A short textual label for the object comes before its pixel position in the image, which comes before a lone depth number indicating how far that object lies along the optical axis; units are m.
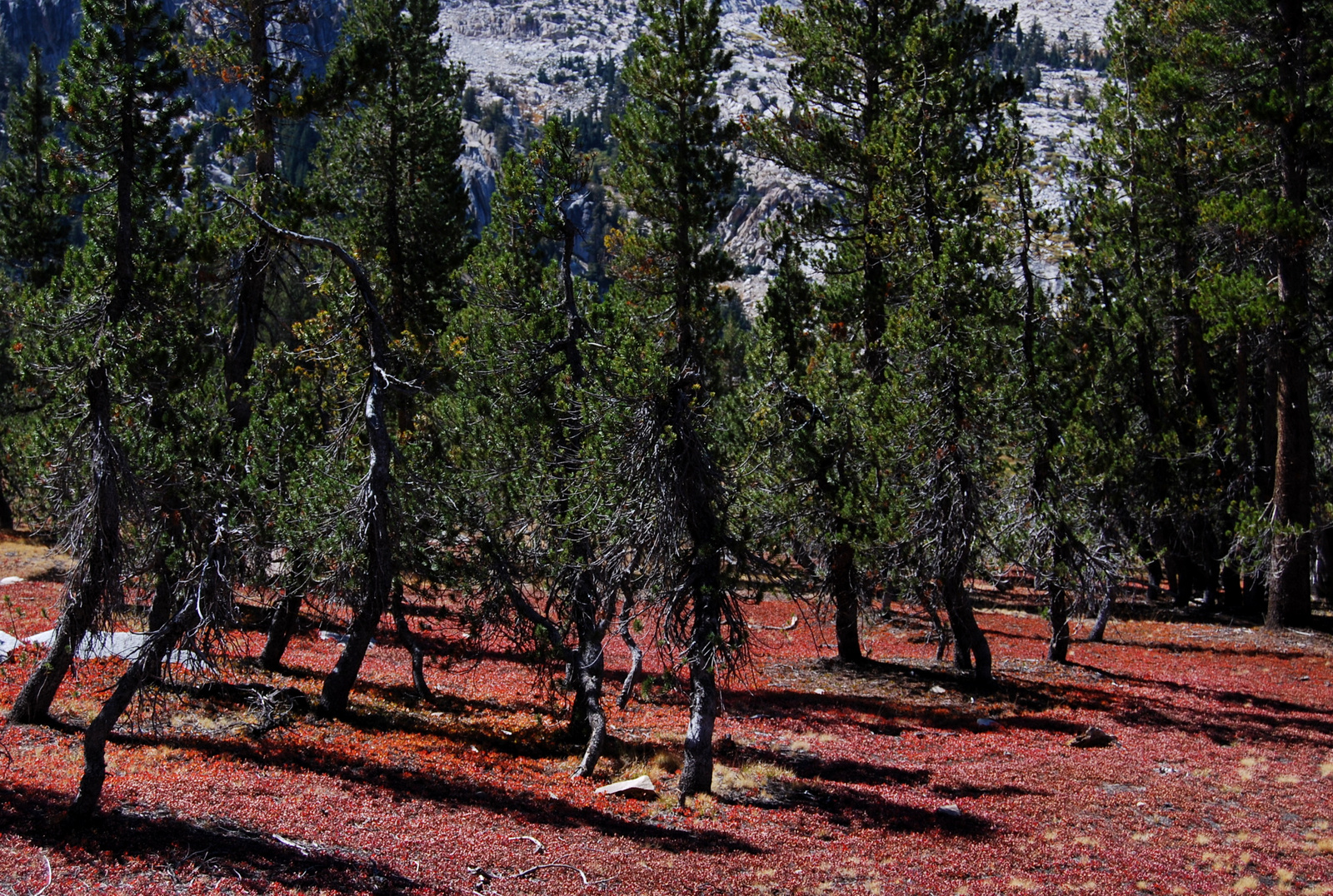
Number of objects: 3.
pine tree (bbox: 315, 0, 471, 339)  25.72
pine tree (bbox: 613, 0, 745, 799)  11.59
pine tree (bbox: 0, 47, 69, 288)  27.70
